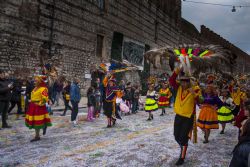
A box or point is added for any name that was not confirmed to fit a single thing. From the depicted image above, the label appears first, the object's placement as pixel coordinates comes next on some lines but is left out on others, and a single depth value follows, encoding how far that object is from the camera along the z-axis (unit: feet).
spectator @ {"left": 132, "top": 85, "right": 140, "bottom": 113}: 47.65
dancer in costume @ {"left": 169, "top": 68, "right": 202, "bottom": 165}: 18.97
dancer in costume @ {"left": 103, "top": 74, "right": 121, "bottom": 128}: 32.55
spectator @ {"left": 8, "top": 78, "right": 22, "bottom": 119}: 36.63
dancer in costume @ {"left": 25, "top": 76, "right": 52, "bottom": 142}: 23.81
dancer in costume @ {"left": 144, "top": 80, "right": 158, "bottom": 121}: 39.78
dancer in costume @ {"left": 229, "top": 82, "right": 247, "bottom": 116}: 33.48
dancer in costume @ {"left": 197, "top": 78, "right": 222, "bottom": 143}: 24.71
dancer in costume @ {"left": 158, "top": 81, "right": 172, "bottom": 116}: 45.91
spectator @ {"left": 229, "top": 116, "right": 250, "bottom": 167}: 10.94
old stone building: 51.44
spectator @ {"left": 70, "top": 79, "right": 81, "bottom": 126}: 33.27
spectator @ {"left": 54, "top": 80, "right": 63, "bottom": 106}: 50.78
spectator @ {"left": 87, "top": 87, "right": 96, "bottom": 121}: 37.06
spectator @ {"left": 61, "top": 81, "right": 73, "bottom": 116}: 38.94
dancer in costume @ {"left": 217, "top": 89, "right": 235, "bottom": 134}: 29.19
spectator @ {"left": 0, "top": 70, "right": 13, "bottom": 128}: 29.22
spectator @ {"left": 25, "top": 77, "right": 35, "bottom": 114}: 36.91
